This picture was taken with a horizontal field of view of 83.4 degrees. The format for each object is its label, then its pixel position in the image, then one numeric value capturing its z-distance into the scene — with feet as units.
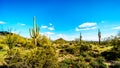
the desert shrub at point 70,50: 32.30
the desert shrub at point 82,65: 21.82
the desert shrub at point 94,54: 29.61
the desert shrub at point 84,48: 34.69
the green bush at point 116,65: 22.70
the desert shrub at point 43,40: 40.34
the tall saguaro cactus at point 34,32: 28.76
